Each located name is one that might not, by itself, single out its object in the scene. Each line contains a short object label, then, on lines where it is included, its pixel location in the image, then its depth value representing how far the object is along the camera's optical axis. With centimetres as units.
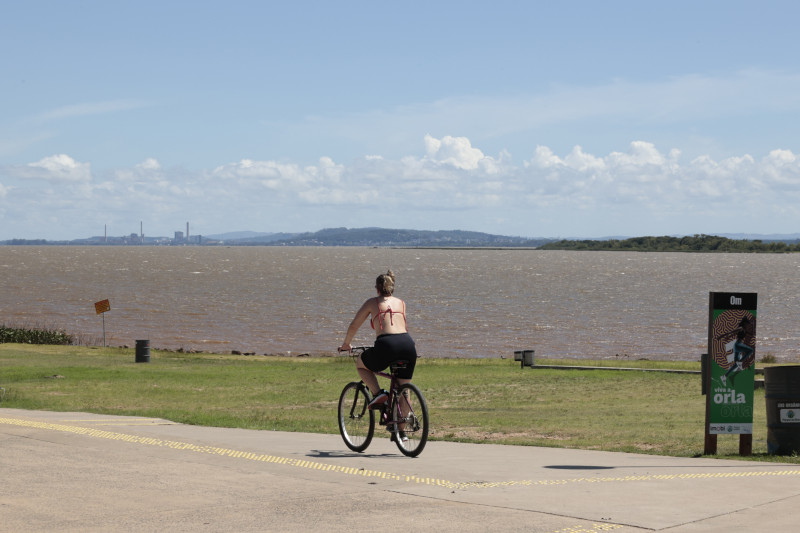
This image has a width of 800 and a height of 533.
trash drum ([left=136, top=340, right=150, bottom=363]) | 3488
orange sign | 4666
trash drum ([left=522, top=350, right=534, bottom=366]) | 3538
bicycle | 1059
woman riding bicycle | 1047
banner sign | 1111
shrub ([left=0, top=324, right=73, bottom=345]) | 5122
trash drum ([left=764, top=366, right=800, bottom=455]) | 1120
